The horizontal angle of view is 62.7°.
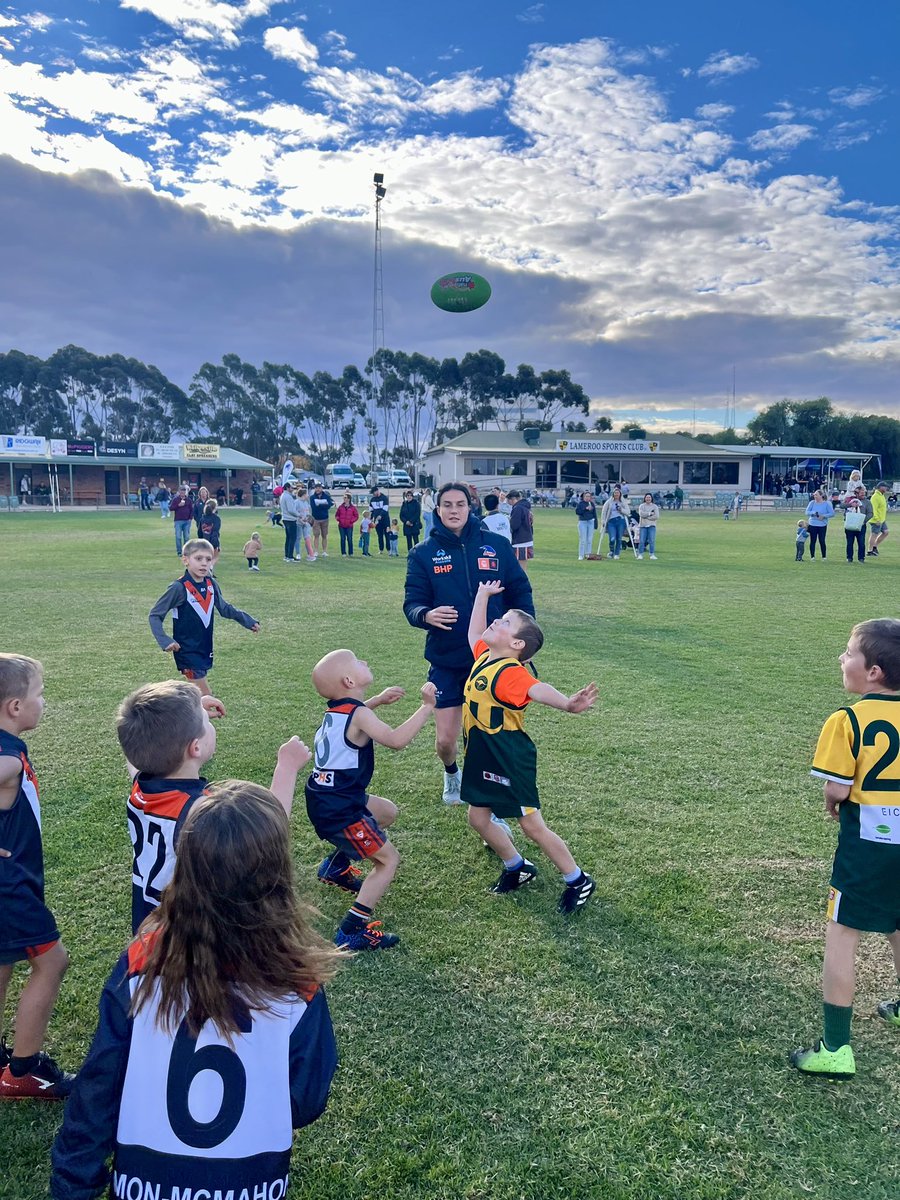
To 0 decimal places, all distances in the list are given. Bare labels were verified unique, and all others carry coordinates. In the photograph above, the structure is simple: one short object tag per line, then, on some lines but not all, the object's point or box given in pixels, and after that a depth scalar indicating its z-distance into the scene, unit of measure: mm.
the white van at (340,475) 65375
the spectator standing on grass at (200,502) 21644
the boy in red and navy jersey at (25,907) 2672
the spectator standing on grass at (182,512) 20953
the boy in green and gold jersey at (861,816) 2871
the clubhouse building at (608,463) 65250
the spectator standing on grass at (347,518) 21578
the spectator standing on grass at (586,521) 20719
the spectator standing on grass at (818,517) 21125
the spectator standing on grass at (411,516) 22112
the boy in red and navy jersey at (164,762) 2594
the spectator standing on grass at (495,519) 13547
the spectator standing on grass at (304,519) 20406
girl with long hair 1521
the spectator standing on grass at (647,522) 21594
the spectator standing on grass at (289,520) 19828
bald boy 3635
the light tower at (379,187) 41022
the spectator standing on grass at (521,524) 16641
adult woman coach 5293
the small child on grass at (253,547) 11179
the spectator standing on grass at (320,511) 20906
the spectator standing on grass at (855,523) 20375
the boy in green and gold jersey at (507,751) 4008
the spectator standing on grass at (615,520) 22016
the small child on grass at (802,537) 21094
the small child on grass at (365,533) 22953
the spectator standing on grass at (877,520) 21469
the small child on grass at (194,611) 6094
